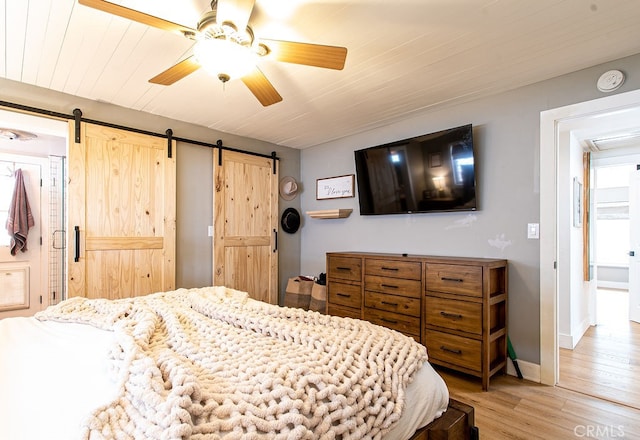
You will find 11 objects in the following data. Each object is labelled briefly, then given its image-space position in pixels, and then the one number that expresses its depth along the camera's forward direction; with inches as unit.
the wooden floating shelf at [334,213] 150.7
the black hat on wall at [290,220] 166.6
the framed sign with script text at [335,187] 151.5
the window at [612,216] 257.6
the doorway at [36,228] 151.9
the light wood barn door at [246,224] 142.3
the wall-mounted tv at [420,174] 110.0
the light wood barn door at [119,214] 107.9
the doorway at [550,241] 95.5
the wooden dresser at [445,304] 93.7
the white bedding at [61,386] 33.3
